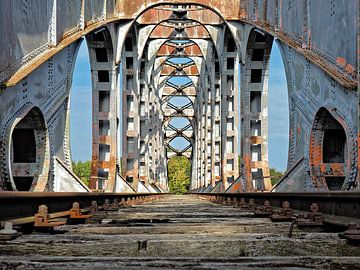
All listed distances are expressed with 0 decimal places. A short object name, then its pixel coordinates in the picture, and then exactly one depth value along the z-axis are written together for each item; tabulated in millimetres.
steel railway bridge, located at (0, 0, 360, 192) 12389
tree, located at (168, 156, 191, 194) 113406
